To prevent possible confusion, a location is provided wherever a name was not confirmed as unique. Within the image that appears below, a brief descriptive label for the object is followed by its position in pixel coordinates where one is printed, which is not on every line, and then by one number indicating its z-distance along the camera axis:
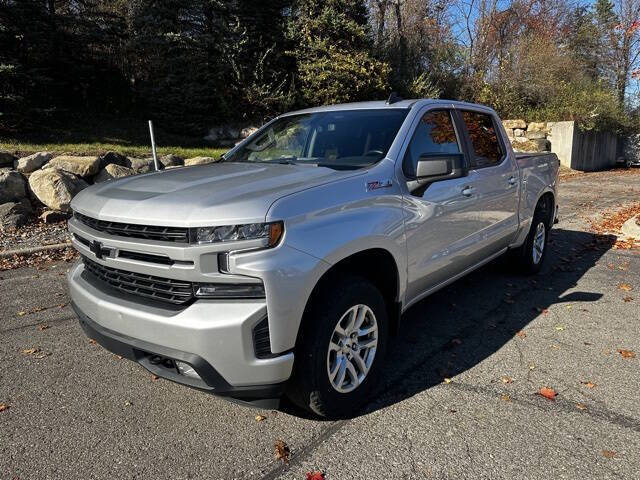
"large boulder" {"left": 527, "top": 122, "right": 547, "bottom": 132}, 22.31
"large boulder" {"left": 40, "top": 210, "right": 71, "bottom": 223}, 8.05
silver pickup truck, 2.41
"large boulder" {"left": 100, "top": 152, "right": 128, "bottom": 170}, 9.42
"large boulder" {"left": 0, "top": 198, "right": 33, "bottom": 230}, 7.66
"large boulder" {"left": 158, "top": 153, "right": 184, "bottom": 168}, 10.28
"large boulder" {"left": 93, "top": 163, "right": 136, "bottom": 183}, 9.17
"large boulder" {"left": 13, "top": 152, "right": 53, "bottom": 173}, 8.89
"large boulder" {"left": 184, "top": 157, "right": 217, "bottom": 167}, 10.25
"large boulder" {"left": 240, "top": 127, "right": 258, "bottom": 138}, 14.94
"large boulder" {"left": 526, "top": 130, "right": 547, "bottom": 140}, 21.81
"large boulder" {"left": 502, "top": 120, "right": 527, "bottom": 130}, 22.30
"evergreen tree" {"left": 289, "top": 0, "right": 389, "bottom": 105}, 15.53
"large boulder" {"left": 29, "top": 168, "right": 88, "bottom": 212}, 8.21
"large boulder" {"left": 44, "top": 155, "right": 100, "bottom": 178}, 8.98
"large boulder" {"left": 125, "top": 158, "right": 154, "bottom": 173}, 9.78
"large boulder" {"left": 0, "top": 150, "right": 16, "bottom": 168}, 8.99
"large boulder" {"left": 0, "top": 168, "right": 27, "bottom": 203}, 8.22
